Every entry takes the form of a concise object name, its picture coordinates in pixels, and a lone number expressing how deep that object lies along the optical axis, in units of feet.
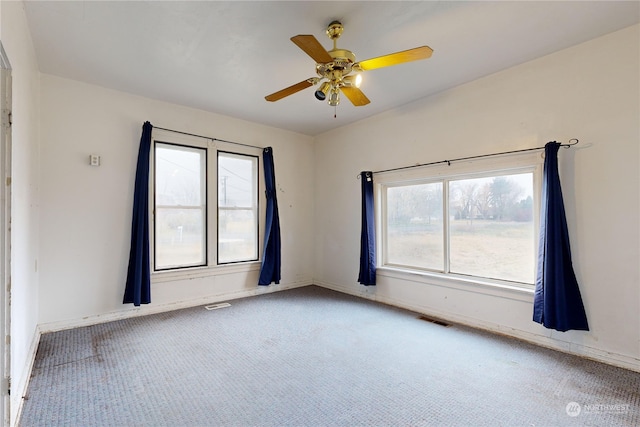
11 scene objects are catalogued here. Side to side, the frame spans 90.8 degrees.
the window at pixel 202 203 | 13.03
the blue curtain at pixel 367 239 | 14.19
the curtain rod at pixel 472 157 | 9.07
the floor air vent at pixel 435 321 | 11.31
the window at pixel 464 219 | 10.35
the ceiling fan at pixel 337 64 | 6.71
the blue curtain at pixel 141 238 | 11.60
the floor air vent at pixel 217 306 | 13.30
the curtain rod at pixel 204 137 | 13.10
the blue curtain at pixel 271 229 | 15.52
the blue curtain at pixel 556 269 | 8.68
